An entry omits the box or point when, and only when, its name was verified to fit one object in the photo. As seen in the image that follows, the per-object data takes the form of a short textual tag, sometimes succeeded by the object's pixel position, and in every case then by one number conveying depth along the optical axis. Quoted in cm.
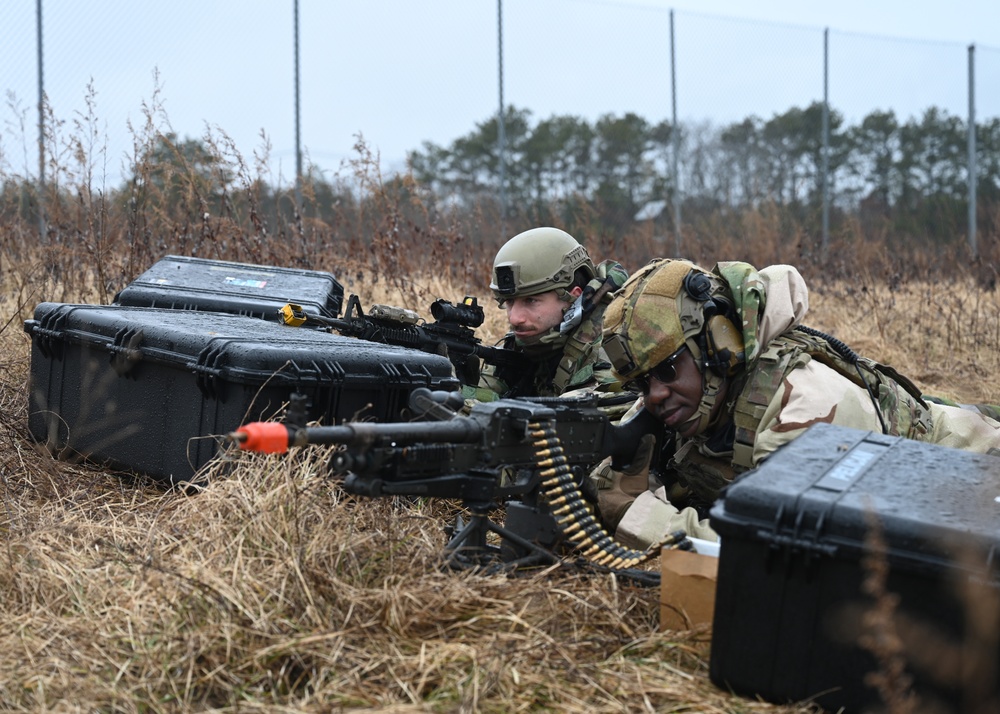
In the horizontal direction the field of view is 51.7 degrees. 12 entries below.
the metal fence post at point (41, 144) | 838
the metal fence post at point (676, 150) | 1334
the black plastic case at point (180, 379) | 386
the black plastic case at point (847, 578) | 227
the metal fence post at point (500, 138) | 1220
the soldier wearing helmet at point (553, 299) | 543
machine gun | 271
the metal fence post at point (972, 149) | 1575
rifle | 497
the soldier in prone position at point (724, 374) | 366
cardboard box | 292
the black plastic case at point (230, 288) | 542
